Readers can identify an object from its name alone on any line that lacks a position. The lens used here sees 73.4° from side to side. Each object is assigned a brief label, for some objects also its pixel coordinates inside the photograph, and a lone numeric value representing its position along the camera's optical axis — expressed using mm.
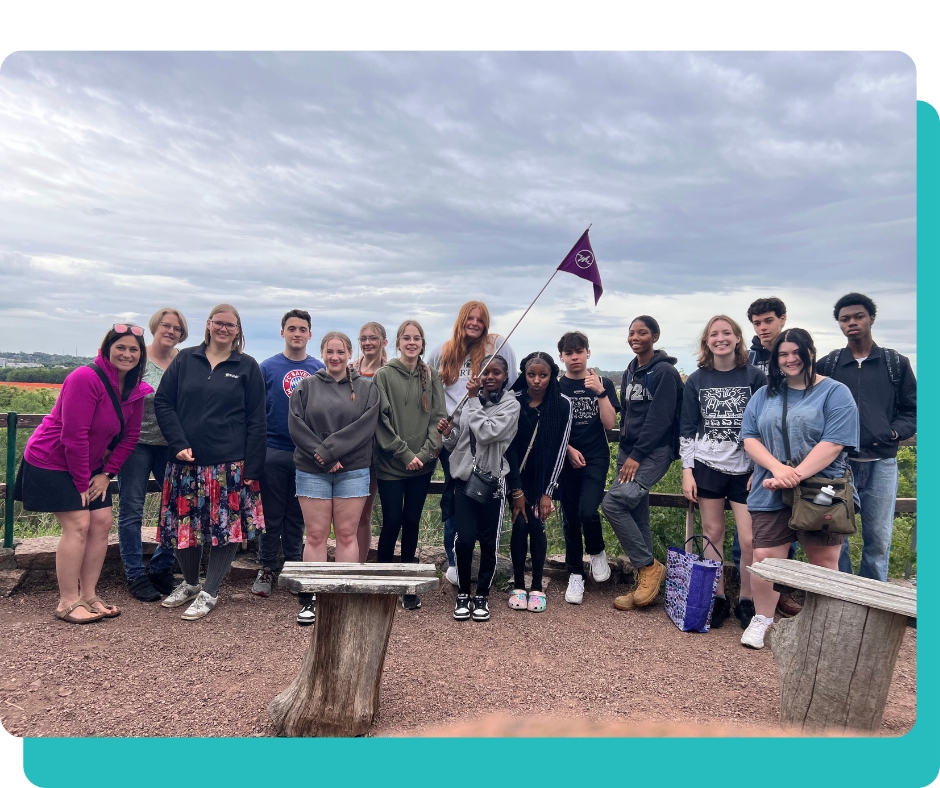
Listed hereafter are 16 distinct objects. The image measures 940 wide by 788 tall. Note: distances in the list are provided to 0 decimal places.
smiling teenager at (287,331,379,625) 4117
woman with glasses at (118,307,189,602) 4520
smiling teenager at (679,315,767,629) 4199
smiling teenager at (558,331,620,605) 4609
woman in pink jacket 3979
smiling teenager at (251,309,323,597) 4605
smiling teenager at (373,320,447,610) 4359
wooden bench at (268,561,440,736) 2891
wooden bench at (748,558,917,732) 2811
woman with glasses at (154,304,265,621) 4227
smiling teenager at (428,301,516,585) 4480
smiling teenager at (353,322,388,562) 4723
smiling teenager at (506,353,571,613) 4422
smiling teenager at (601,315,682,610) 4492
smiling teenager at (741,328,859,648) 3650
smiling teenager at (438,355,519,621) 4211
